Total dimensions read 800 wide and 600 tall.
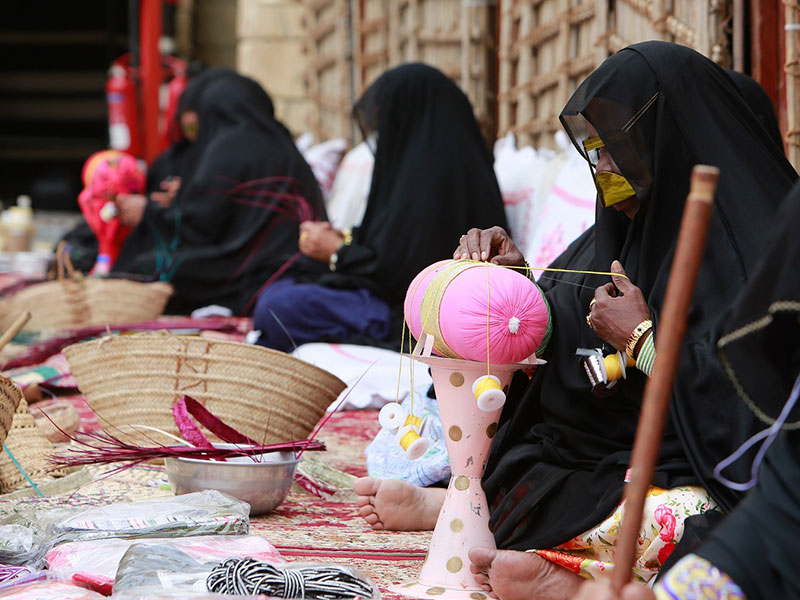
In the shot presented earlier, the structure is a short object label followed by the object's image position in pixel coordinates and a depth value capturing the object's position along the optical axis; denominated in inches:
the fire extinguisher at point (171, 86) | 389.2
